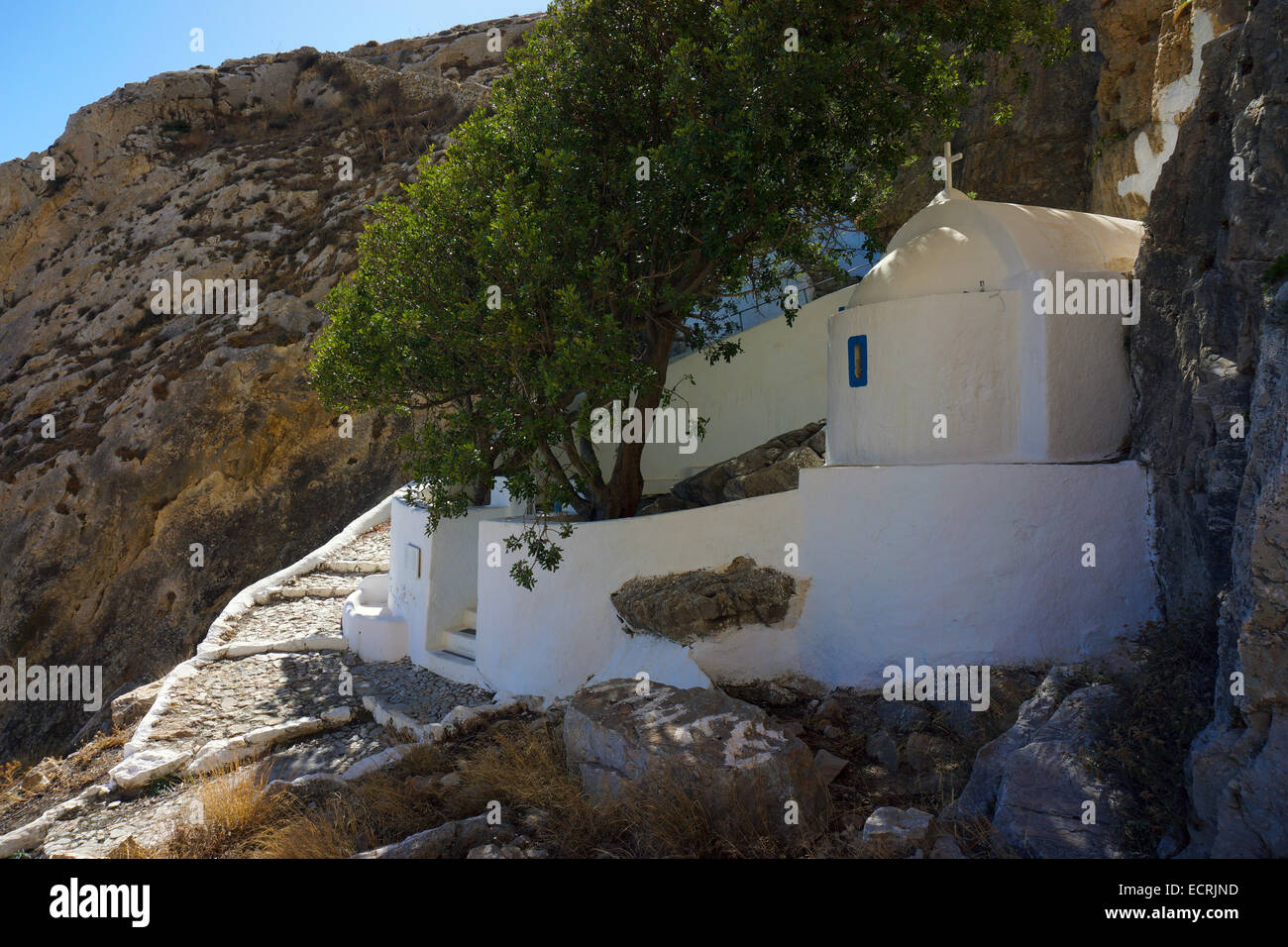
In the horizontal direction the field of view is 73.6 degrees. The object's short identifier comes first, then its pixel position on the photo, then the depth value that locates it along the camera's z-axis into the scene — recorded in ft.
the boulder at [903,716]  24.98
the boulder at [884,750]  23.38
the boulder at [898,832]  17.70
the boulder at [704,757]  20.04
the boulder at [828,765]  22.66
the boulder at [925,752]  22.65
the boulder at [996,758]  19.25
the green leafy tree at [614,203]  30.07
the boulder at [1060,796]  17.24
